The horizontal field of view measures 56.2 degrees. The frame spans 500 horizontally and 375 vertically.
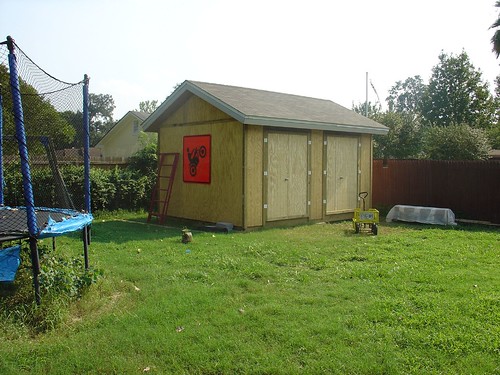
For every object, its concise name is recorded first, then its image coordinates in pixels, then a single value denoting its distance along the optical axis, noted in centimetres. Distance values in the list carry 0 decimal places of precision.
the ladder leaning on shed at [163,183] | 1267
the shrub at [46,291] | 444
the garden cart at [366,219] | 1049
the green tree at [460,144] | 2030
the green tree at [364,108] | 3958
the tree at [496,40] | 1962
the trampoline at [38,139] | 468
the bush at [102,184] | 1203
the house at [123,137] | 3372
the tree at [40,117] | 670
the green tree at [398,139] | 2656
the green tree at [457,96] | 4153
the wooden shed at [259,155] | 1107
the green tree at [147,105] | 6744
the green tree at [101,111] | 7087
